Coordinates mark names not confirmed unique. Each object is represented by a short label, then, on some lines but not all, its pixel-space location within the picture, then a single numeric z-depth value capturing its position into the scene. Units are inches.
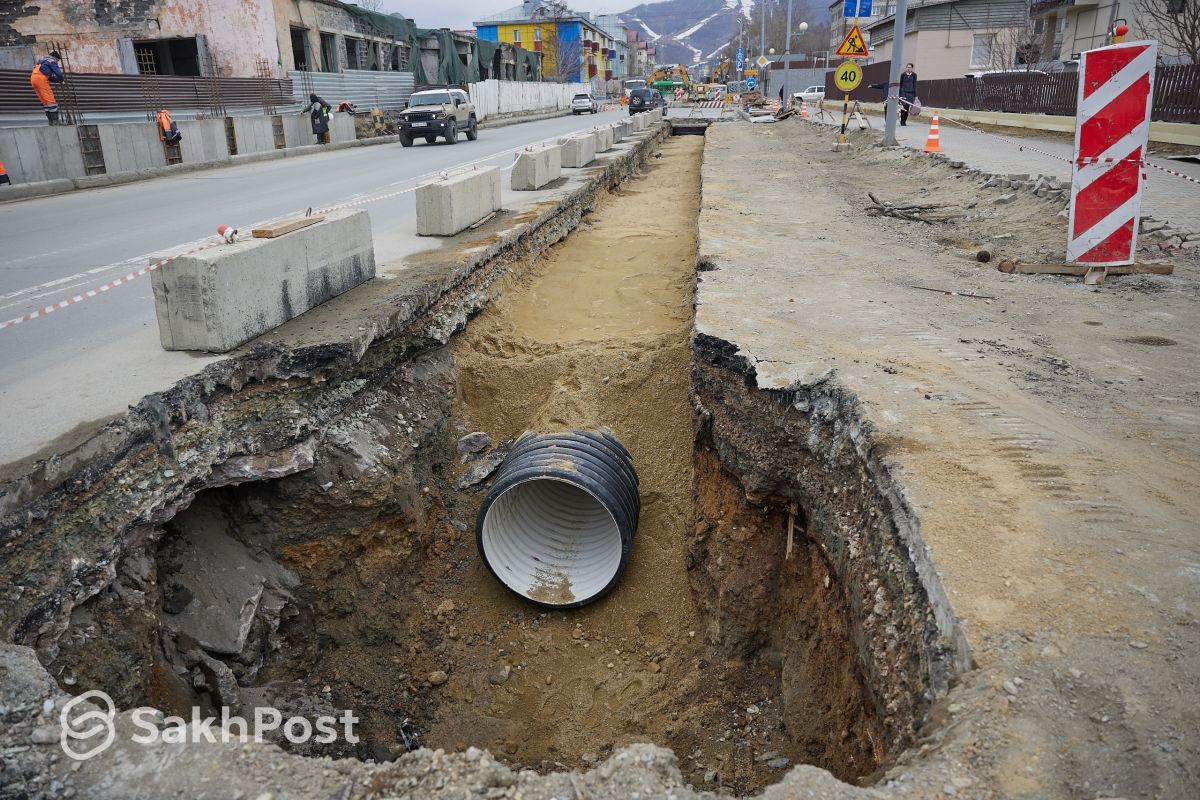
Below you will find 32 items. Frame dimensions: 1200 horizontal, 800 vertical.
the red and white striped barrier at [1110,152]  247.0
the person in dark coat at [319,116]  934.4
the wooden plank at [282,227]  194.2
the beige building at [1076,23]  1096.8
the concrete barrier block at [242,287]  175.8
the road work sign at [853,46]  738.8
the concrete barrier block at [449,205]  311.9
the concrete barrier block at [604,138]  689.6
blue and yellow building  2997.0
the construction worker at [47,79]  587.8
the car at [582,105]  1944.0
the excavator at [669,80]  2500.0
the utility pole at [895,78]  639.8
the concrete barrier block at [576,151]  573.0
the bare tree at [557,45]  2955.2
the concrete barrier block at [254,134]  798.0
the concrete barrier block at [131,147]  620.7
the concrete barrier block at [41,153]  536.4
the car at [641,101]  1675.7
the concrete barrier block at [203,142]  713.6
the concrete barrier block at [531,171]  450.3
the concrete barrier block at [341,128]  981.2
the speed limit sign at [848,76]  766.5
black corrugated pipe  197.3
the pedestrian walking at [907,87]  953.5
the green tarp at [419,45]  1397.6
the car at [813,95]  1957.2
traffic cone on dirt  600.1
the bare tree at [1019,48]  1382.9
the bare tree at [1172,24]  690.8
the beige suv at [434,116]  912.3
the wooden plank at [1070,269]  262.8
